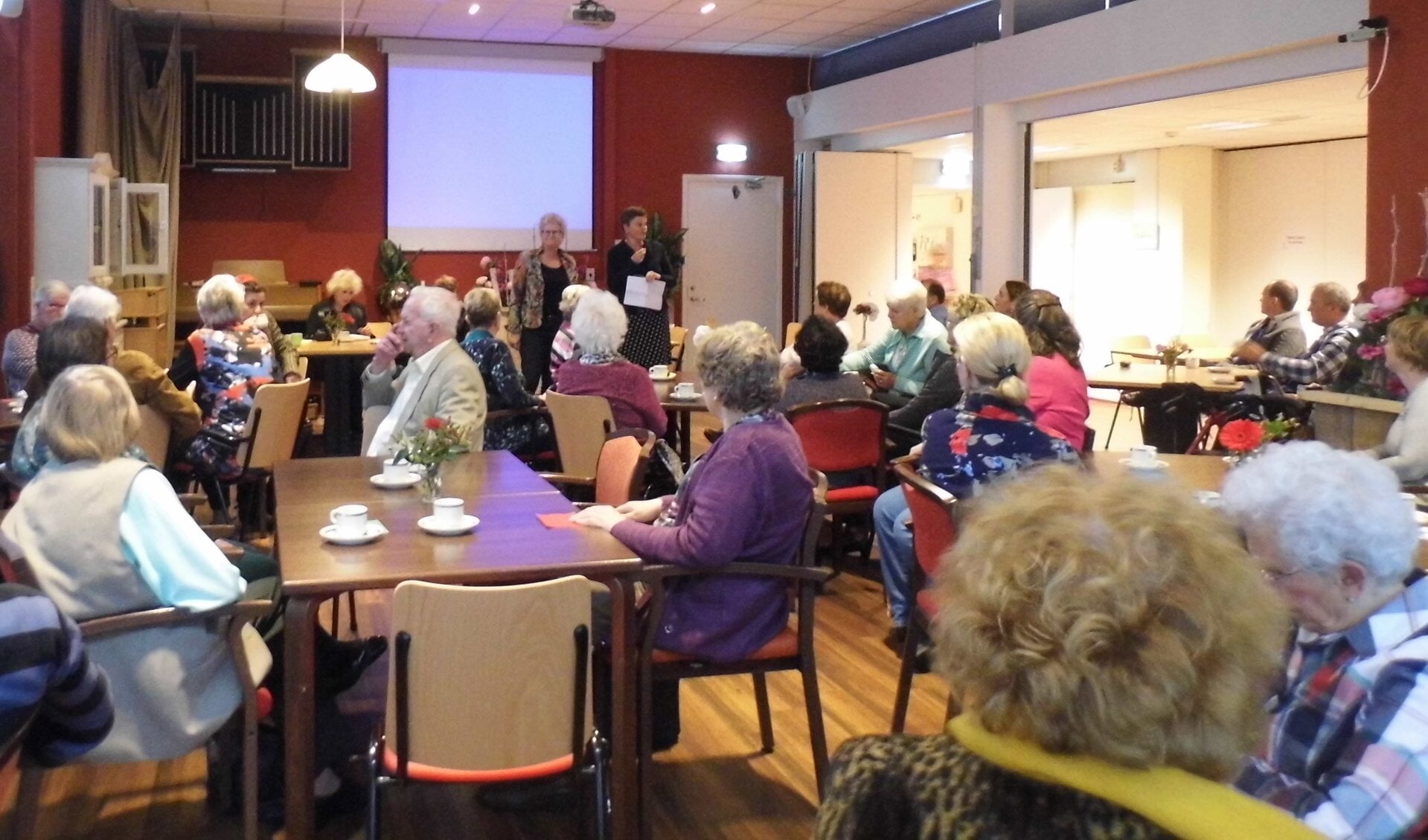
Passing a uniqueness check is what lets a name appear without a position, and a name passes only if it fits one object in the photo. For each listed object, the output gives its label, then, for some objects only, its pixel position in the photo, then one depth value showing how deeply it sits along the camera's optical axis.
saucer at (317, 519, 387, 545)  3.25
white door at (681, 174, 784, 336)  13.39
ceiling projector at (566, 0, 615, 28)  9.09
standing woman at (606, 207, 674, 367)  8.84
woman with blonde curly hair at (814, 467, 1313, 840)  1.20
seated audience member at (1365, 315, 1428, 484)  4.52
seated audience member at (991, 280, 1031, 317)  7.80
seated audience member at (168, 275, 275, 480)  6.15
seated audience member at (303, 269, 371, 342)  9.77
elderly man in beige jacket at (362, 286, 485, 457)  5.01
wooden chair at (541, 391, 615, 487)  5.62
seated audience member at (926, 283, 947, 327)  8.99
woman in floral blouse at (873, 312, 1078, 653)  4.07
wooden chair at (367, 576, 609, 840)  2.75
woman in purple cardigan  3.39
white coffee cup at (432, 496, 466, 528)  3.39
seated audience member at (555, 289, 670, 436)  5.79
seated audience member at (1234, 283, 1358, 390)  7.66
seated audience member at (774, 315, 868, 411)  6.02
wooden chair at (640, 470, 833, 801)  3.41
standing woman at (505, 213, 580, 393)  8.73
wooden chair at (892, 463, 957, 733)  3.75
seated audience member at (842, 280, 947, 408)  7.02
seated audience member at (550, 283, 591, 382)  6.71
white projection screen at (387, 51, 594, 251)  12.38
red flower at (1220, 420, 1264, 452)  4.12
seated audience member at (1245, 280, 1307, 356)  8.84
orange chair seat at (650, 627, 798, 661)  3.54
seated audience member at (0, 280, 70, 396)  6.40
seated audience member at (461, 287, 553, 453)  6.34
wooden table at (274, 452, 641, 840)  2.96
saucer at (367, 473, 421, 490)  4.07
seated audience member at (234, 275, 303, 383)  7.75
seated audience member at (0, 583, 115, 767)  1.83
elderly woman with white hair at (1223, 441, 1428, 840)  1.88
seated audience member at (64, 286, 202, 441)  5.63
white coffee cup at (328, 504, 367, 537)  3.30
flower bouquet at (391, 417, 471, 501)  3.76
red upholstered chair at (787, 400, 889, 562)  5.79
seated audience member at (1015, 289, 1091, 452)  5.16
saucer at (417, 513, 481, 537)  3.36
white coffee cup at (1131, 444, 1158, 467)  4.50
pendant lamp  7.96
